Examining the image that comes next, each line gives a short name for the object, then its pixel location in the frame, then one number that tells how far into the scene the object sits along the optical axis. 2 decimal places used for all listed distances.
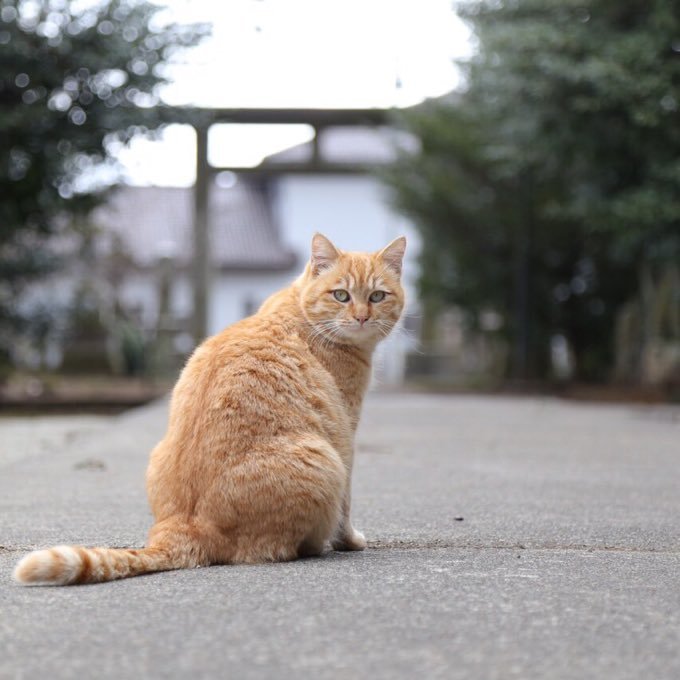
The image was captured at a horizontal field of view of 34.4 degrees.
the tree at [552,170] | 10.70
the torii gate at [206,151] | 17.34
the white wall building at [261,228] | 34.84
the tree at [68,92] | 11.11
